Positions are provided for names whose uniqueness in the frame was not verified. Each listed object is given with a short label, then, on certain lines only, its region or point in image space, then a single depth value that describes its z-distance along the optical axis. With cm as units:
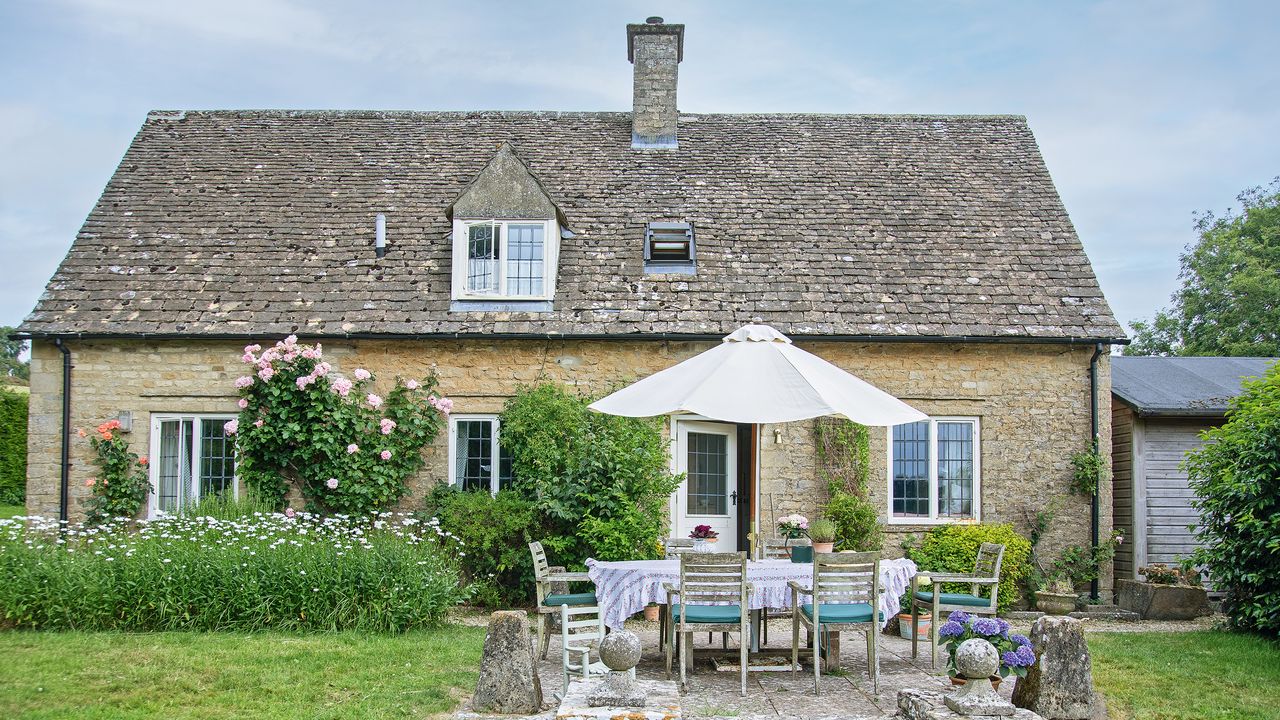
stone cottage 1403
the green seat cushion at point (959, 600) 928
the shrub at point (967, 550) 1304
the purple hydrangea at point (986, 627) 707
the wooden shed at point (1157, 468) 1452
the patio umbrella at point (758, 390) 829
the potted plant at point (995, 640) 703
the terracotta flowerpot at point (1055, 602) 1319
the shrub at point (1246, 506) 1040
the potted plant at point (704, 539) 920
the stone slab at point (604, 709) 574
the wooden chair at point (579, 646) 760
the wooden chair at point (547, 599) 909
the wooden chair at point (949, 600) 901
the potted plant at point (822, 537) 915
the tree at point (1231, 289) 2825
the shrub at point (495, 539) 1270
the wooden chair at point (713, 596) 791
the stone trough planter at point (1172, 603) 1282
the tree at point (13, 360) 4466
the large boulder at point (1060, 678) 716
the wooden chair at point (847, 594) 802
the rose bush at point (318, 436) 1347
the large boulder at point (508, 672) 728
